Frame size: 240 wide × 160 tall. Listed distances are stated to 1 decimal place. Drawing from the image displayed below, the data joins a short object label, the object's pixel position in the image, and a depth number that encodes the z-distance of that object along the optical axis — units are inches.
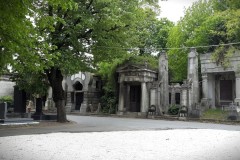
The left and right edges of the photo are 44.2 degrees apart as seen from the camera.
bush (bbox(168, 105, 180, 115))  1090.7
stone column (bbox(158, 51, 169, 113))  1200.8
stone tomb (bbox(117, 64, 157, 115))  1180.5
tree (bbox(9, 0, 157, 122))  680.4
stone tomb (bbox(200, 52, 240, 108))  1168.4
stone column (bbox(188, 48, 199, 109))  1148.6
